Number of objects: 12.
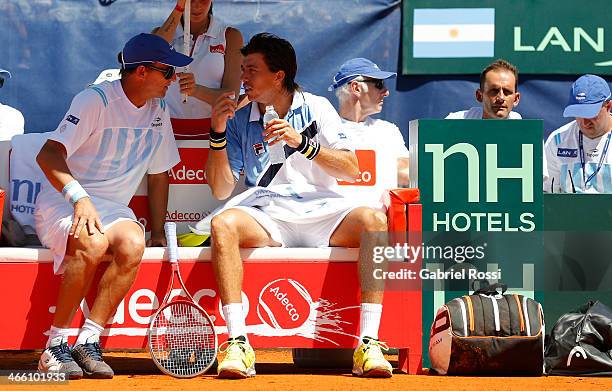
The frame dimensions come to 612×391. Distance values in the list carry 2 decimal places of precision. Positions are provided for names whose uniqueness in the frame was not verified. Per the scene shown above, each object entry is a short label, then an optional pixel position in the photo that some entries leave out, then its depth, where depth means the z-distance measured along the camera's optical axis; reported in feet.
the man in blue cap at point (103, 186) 40.55
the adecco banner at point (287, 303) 42.29
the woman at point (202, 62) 46.14
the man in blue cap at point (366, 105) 51.13
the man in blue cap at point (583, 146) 51.27
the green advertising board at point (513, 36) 54.65
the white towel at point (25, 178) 44.21
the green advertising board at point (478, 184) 43.93
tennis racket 40.70
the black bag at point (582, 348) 42.24
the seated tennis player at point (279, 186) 40.75
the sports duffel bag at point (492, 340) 41.04
